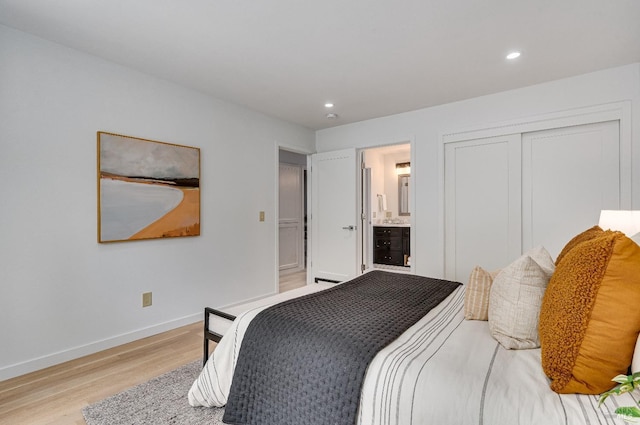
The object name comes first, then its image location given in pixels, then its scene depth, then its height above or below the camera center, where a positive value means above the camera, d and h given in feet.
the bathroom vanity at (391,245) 19.22 -1.92
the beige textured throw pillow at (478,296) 5.42 -1.41
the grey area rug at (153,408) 5.65 -3.60
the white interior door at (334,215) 14.51 -0.06
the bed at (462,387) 3.14 -1.87
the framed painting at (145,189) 8.77 +0.75
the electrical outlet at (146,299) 9.60 -2.55
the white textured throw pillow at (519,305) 4.27 -1.25
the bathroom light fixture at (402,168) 21.53 +3.10
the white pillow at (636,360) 2.96 -1.37
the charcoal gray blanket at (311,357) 4.15 -2.00
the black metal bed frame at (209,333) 6.57 -2.49
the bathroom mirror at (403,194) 21.65 +1.33
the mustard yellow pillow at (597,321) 3.13 -1.09
